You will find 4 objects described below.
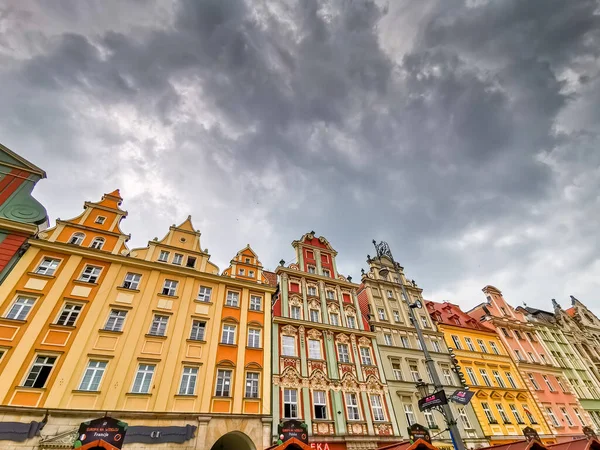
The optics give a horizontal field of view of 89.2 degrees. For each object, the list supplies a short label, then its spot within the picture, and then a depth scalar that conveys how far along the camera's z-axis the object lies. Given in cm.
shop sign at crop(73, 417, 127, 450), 1066
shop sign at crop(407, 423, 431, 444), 1352
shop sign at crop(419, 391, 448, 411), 1221
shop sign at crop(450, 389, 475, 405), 1192
